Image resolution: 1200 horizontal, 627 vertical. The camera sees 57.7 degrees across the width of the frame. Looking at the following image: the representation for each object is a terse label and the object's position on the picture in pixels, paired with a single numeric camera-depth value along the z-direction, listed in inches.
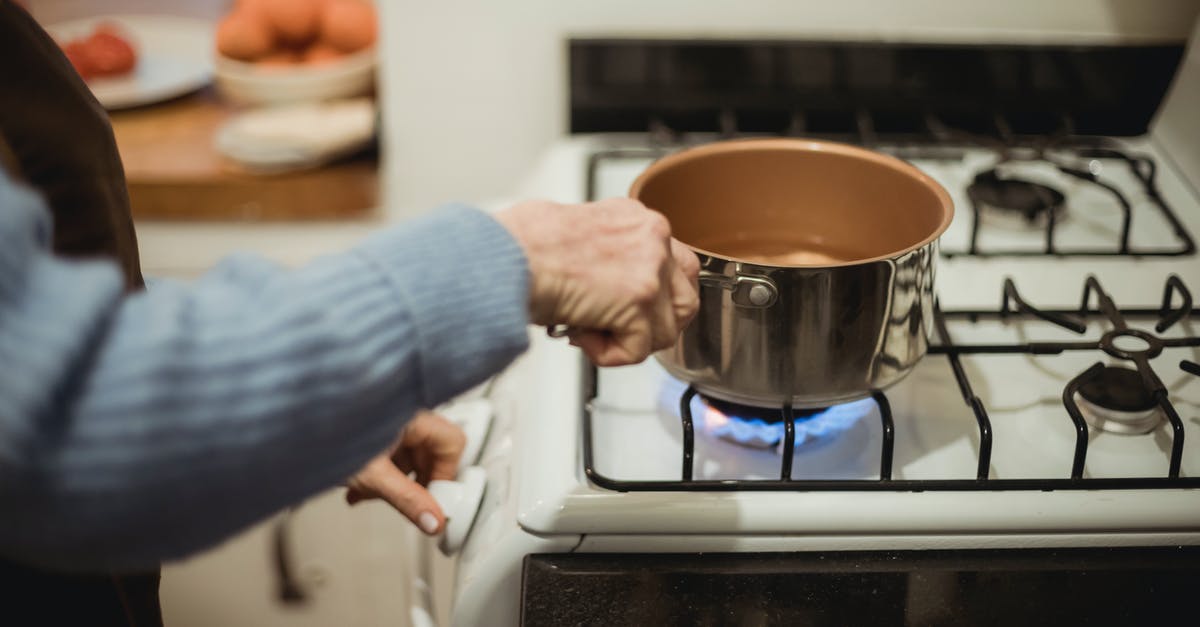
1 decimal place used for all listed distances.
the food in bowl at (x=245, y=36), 48.9
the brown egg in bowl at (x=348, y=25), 50.1
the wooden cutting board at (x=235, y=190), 42.9
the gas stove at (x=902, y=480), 23.1
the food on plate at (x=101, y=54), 48.2
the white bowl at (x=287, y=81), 47.8
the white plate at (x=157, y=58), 48.8
